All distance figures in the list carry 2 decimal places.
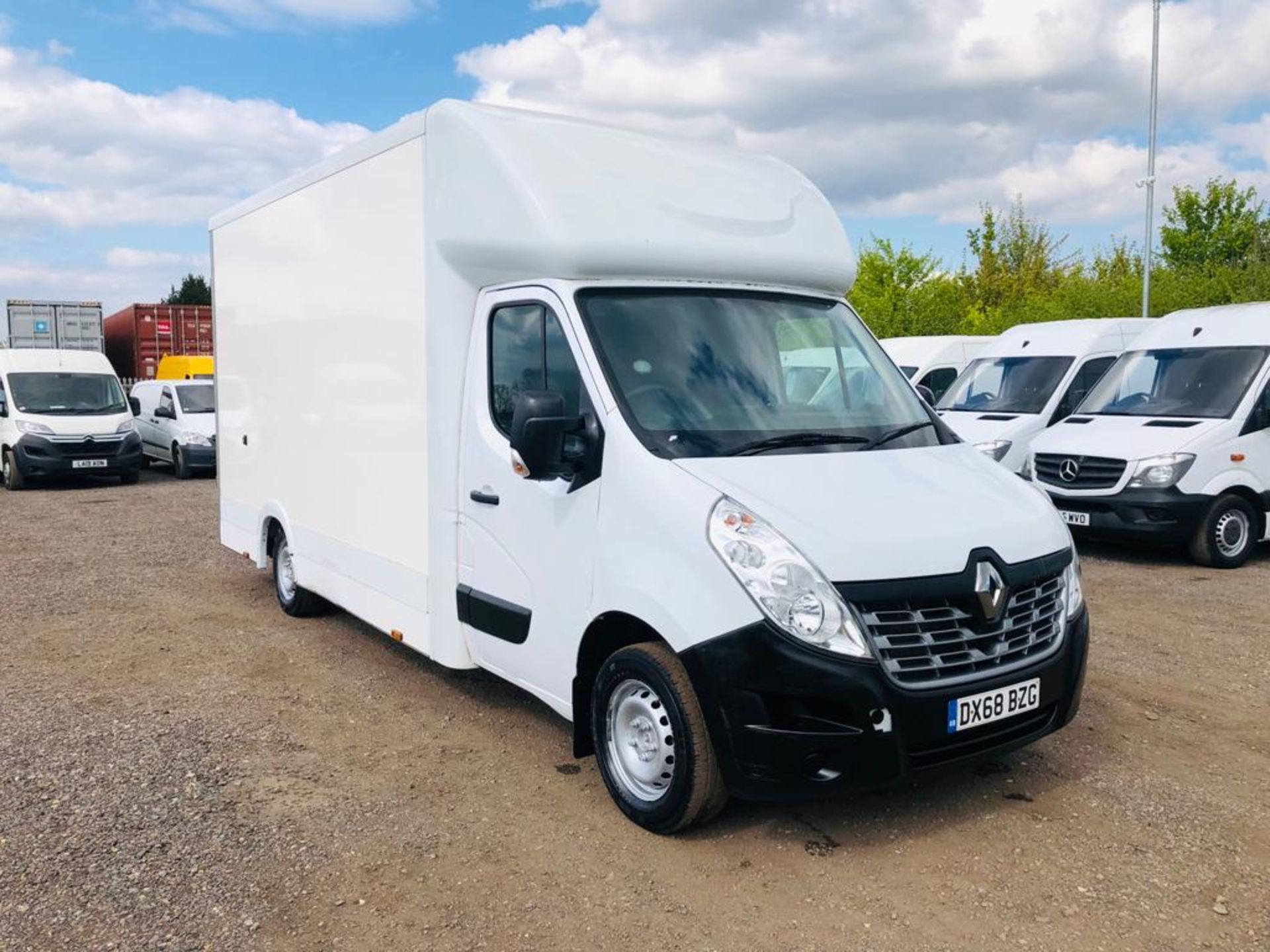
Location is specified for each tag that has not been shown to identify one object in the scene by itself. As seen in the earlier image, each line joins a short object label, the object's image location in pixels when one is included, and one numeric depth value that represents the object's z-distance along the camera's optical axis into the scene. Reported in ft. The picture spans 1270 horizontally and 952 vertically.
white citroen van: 55.52
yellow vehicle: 82.17
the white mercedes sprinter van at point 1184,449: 31.50
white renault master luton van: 12.35
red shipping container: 90.74
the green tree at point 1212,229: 95.25
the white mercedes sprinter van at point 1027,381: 39.52
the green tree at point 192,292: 232.32
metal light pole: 69.46
